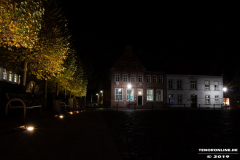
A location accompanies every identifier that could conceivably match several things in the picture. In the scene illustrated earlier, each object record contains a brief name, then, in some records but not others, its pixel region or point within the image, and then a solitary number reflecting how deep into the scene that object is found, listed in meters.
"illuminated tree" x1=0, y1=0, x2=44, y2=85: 8.84
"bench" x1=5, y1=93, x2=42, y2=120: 8.62
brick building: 42.47
